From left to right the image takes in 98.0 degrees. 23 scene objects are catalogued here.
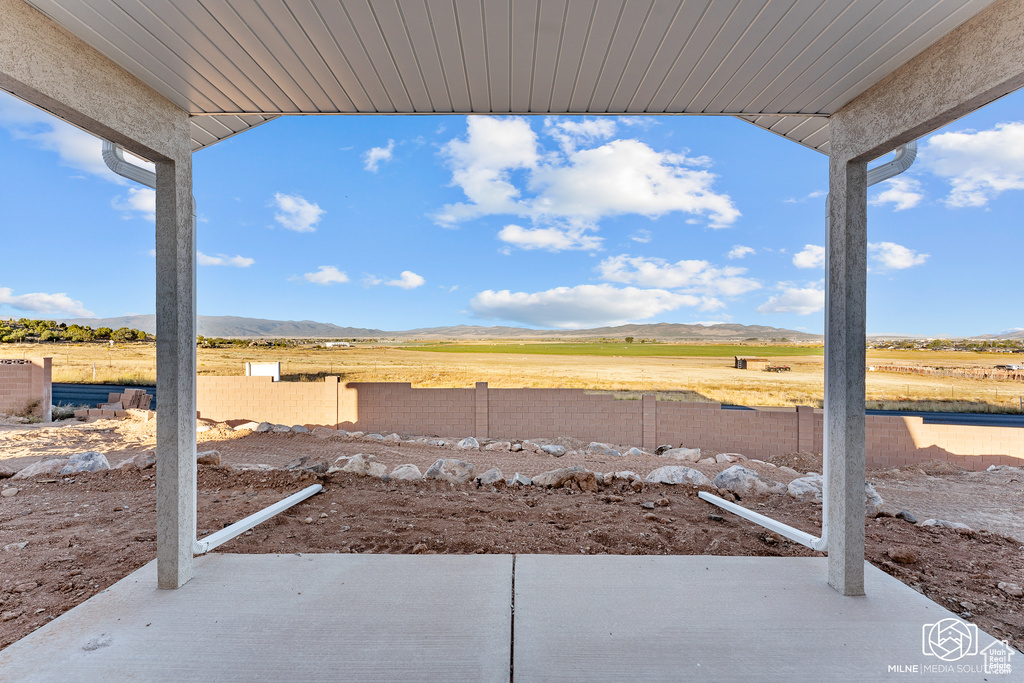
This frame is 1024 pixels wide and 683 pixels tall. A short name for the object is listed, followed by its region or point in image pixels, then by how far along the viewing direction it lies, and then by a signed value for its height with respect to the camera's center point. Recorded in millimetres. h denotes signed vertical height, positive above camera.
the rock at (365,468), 5242 -1483
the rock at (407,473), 5160 -1529
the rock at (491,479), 5045 -1562
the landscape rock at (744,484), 4809 -1552
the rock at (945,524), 3759 -1572
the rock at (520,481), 4946 -1549
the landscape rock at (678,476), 5031 -1539
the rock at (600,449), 8613 -2132
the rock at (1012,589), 2637 -1491
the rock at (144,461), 5201 -1405
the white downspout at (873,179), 2328 +893
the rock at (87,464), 5109 -1401
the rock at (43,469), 4977 -1431
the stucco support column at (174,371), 2260 -139
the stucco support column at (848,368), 2244 -131
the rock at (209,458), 5491 -1432
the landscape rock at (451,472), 5215 -1536
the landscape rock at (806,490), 4652 -1576
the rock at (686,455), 7379 -1894
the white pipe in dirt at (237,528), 2453 -1115
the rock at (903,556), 2975 -1435
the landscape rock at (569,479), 4766 -1492
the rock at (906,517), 4024 -1595
